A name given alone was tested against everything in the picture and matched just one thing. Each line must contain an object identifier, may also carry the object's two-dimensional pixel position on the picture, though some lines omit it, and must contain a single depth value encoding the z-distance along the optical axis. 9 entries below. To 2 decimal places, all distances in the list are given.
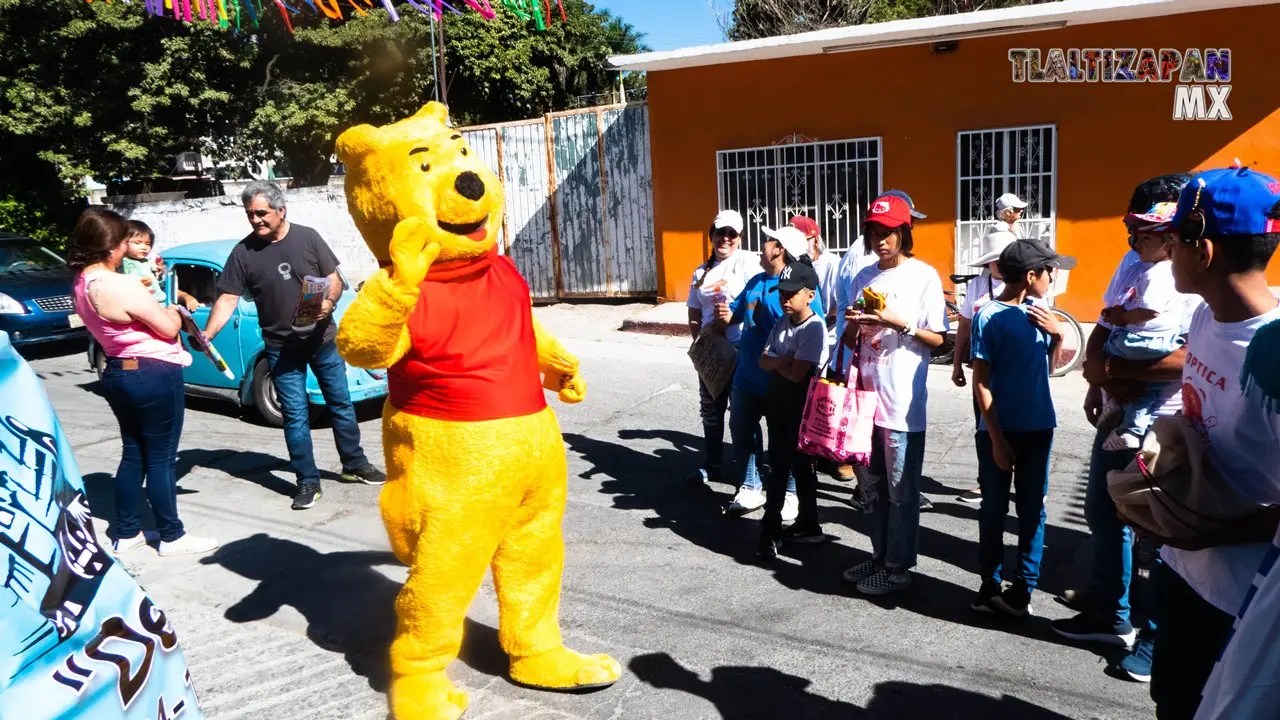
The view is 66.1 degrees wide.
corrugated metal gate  13.69
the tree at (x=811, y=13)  18.98
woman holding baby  4.93
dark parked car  11.81
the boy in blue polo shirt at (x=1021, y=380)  4.09
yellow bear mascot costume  3.56
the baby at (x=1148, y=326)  3.92
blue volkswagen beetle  8.10
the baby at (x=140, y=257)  5.20
